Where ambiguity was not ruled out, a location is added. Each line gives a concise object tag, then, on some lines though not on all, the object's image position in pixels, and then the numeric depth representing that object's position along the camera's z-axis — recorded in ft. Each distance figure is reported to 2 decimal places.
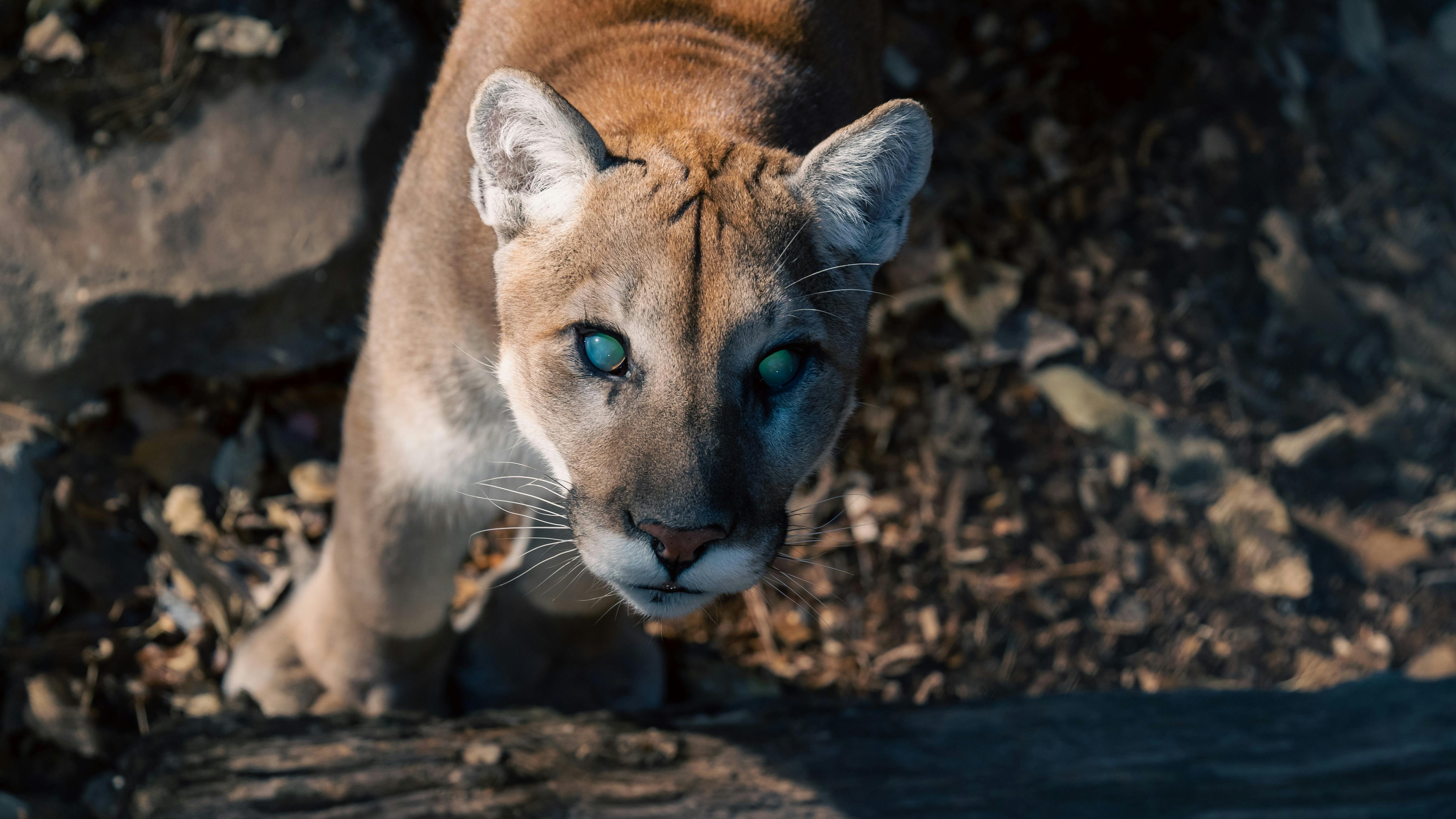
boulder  27.94
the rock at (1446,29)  39.88
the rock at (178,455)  31.12
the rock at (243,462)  31.81
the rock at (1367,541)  32.89
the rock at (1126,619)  31.65
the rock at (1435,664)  30.89
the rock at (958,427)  33.68
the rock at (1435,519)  33.37
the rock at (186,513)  31.04
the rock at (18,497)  27.94
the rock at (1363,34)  39.63
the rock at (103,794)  25.85
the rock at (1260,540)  32.09
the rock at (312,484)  32.07
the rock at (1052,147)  36.81
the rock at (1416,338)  35.68
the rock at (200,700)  28.60
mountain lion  16.55
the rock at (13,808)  24.30
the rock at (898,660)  31.12
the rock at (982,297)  34.83
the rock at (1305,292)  36.09
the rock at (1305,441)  34.27
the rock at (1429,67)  39.58
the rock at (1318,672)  30.45
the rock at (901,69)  36.42
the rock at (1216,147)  37.42
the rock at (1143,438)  33.53
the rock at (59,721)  26.81
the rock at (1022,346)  34.71
